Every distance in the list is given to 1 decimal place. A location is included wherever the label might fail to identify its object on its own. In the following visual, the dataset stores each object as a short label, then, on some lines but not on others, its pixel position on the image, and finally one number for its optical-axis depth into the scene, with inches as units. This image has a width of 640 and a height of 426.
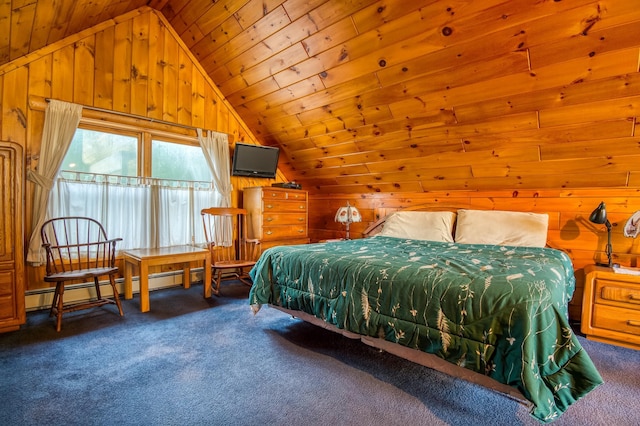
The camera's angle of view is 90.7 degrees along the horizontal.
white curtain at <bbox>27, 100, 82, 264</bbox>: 107.3
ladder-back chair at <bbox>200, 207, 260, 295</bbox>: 146.3
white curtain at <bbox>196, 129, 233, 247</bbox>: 149.7
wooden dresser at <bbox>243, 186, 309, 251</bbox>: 150.4
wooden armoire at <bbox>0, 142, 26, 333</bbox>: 86.0
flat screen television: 155.9
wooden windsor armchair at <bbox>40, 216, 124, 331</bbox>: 96.2
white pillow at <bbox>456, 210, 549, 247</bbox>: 104.3
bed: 49.1
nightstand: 81.9
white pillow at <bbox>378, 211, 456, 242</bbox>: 122.1
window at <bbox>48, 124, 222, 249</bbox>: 118.3
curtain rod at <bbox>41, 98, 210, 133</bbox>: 119.2
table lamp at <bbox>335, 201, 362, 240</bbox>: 150.7
